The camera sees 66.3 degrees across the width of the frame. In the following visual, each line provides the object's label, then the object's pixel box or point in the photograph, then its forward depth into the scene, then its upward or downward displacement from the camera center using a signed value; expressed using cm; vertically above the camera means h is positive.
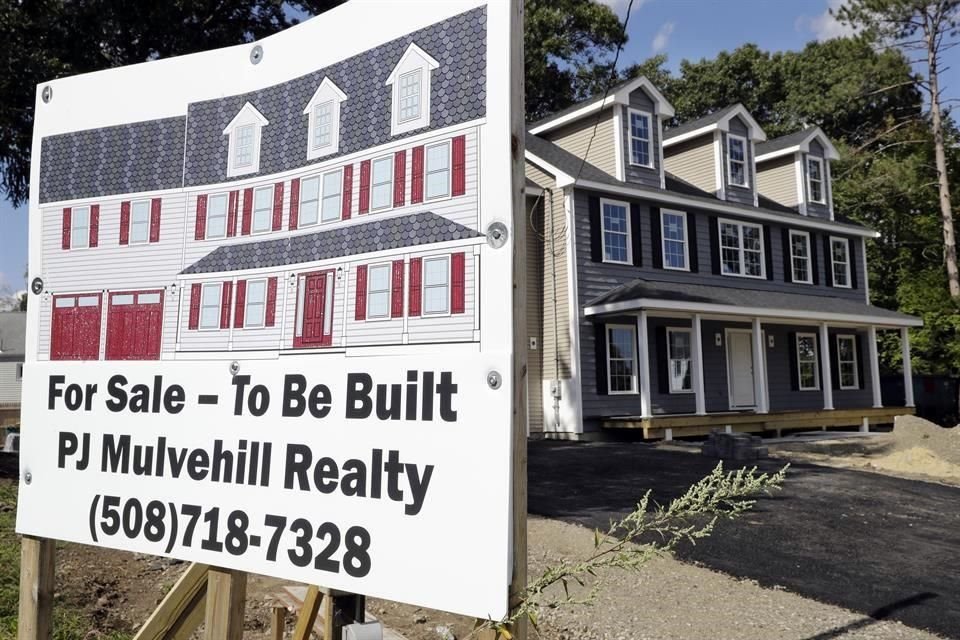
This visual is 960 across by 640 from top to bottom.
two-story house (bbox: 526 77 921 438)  1767 +291
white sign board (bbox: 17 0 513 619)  196 +27
